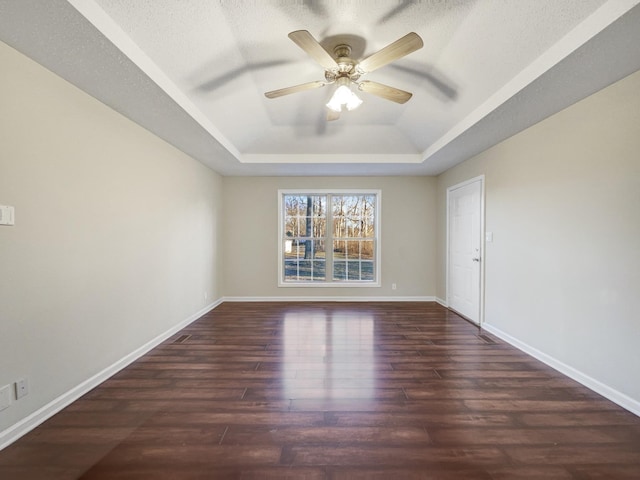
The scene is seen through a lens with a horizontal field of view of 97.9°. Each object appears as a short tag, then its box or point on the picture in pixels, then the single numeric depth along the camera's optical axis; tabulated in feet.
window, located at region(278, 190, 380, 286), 17.38
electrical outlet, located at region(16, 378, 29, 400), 5.57
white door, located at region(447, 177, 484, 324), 12.70
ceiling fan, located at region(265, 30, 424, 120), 5.68
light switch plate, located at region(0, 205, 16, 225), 5.29
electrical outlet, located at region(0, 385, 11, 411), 5.29
